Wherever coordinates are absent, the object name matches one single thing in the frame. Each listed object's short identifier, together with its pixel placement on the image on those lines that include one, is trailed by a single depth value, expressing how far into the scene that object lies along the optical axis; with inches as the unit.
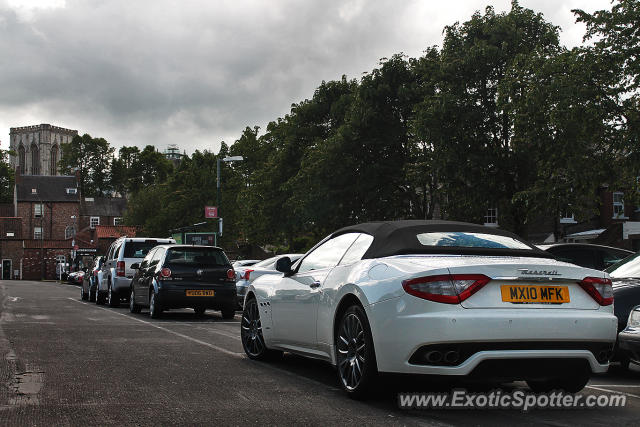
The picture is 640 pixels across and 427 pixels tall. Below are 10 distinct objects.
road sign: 1652.2
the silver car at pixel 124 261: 840.9
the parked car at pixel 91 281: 995.9
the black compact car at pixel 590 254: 551.2
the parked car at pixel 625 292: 320.8
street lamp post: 1643.7
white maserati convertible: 220.1
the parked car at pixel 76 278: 2399.0
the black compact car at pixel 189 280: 652.7
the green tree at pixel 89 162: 4726.9
